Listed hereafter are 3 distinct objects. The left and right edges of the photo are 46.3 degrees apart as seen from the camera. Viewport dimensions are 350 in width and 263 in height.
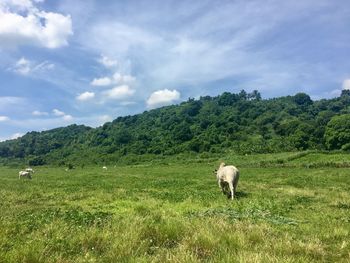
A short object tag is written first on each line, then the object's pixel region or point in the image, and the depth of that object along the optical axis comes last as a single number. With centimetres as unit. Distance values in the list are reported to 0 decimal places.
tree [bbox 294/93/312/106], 18072
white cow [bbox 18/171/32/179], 5119
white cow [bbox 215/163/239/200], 2223
